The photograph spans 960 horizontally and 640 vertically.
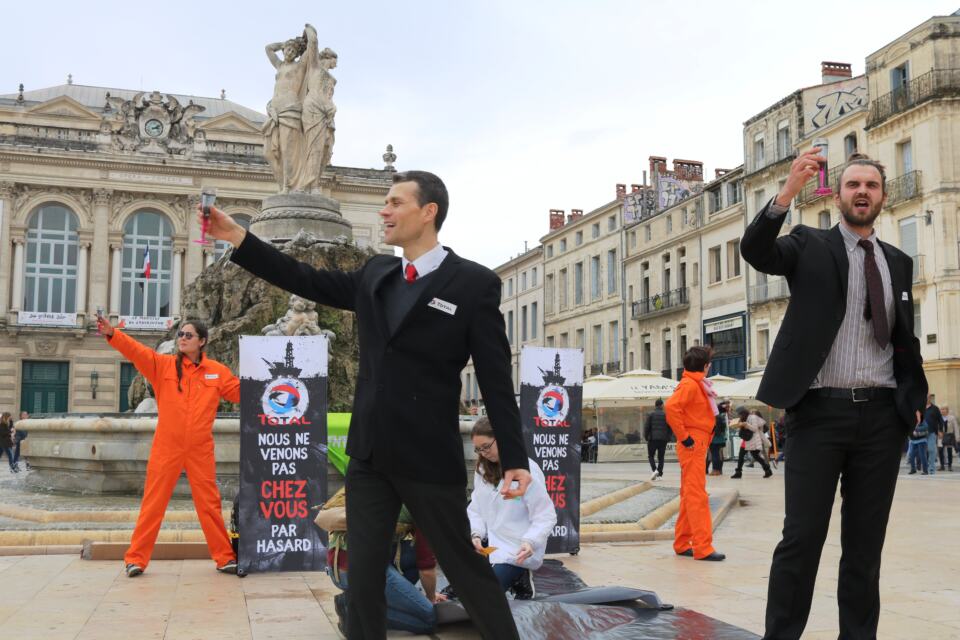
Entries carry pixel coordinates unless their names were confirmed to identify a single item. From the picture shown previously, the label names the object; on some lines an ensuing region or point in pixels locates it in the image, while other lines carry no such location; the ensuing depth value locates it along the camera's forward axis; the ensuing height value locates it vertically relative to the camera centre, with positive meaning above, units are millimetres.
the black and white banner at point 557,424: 7750 -148
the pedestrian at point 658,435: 19141 -595
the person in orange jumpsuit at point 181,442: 6277 -236
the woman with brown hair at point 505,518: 5035 -600
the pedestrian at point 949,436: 22578 -734
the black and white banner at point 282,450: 6621 -310
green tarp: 7348 -260
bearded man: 3625 +45
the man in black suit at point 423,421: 3104 -51
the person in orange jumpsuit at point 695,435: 7441 -233
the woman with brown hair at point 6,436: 22278 -725
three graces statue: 14039 +4193
